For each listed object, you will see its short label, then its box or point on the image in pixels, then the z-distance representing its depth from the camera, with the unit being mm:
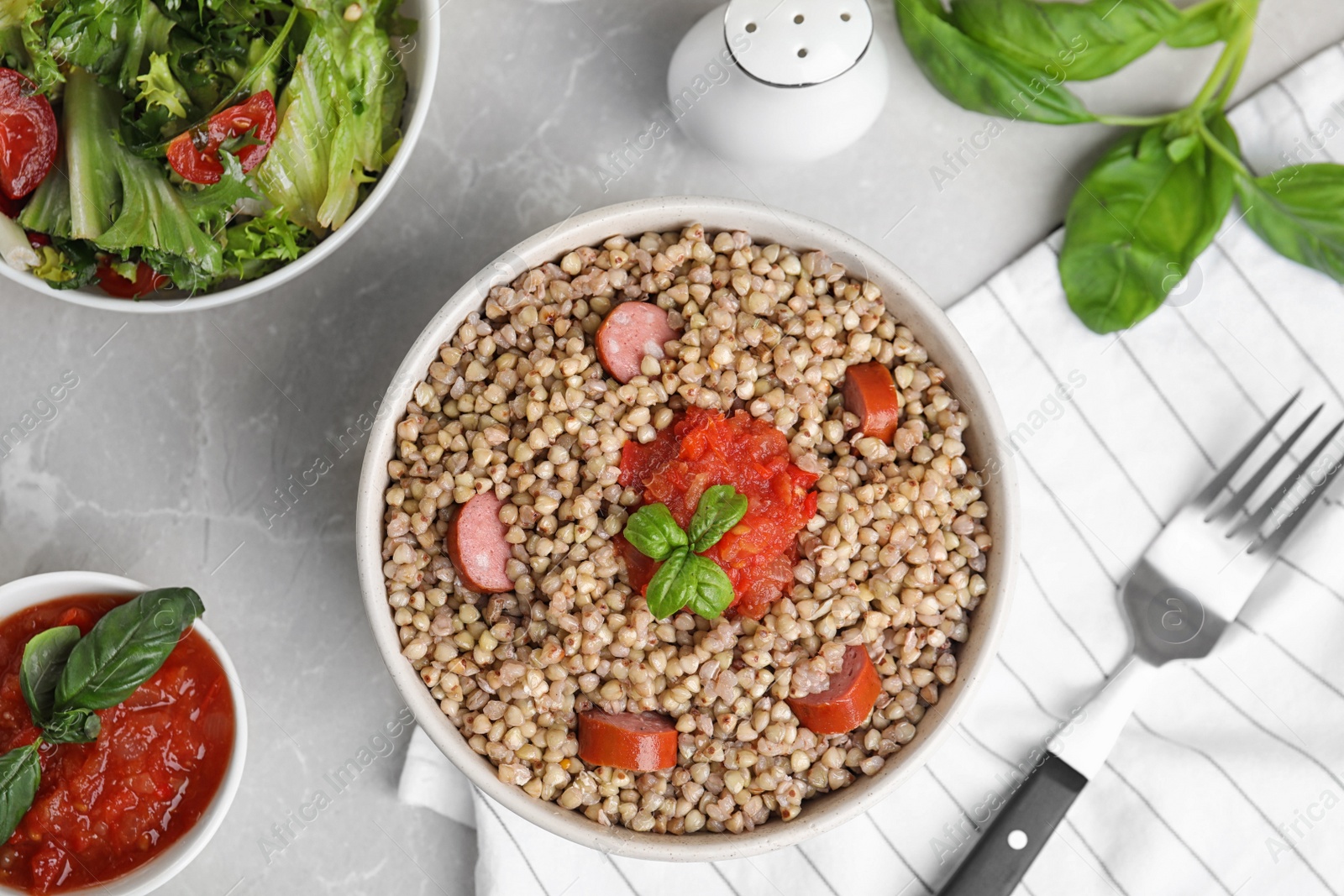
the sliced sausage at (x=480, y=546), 706
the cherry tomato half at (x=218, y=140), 690
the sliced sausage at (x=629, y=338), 712
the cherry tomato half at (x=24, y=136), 688
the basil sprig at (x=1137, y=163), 751
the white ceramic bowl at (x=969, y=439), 704
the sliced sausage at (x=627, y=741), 698
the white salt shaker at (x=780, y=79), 714
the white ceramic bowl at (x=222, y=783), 708
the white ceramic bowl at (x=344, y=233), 710
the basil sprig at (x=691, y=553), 687
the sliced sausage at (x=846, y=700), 701
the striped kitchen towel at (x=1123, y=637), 763
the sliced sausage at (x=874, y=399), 711
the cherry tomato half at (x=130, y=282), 719
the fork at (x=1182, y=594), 756
